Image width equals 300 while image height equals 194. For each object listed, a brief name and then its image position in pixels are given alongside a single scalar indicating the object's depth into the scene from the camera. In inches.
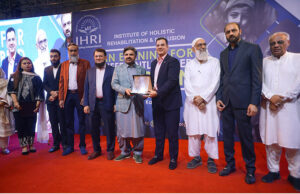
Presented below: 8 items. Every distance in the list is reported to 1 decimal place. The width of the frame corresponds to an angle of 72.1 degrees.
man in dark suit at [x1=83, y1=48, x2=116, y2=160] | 142.0
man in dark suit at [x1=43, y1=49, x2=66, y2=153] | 163.9
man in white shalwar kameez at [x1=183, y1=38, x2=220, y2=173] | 116.8
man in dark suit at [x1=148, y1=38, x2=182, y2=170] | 123.5
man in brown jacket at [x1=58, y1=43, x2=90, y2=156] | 155.6
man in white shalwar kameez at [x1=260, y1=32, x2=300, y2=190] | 96.7
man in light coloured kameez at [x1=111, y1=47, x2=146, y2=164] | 135.3
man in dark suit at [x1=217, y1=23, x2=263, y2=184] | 101.7
